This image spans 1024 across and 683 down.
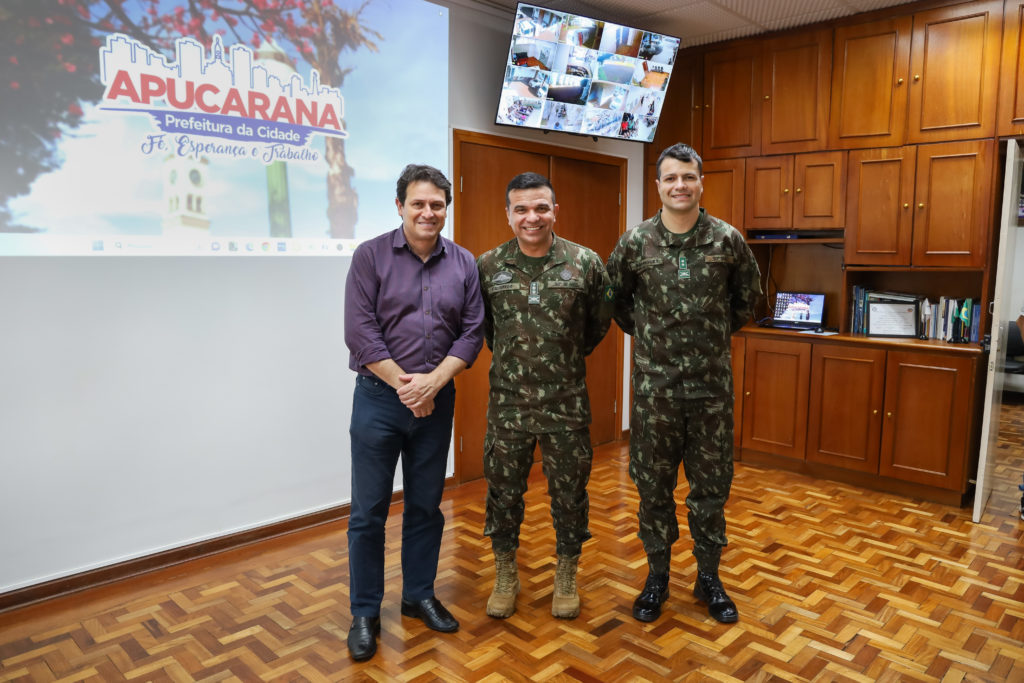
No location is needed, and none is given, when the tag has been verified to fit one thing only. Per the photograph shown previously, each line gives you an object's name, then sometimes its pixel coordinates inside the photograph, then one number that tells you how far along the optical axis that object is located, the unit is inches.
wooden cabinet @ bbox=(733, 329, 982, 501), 150.9
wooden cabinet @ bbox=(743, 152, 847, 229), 167.2
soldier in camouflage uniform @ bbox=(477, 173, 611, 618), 95.5
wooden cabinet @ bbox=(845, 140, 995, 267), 148.5
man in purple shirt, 91.8
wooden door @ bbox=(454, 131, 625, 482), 160.7
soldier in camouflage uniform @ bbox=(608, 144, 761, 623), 98.2
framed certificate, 164.1
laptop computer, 178.7
